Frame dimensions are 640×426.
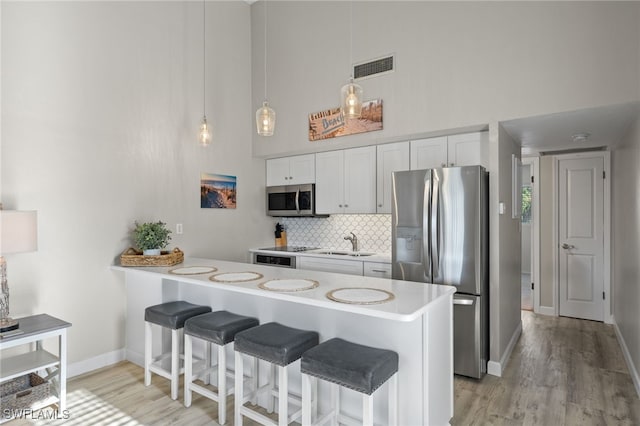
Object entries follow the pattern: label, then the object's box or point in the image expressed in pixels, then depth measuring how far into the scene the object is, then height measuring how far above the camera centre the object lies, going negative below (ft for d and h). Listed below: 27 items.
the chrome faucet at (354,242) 14.88 -1.23
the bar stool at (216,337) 7.84 -2.67
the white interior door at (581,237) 15.16 -1.11
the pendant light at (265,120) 8.96 +2.21
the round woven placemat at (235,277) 8.23 -1.51
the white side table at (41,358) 7.82 -3.32
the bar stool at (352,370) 5.76 -2.55
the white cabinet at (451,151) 11.18 +1.87
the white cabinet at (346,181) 13.41 +1.14
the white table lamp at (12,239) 7.64 -0.55
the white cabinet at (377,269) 12.30 -1.95
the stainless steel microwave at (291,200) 14.89 +0.46
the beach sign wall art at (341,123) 12.30 +3.10
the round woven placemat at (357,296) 6.30 -1.53
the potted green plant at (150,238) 10.79 -0.75
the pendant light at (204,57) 13.55 +5.67
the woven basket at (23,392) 7.97 -4.01
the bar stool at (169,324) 8.87 -2.72
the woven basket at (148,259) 10.47 -1.35
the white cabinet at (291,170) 15.01 +1.72
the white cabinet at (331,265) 12.92 -1.94
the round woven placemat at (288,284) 7.31 -1.51
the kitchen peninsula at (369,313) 6.41 -2.07
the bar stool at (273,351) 6.77 -2.59
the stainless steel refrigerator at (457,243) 9.89 -0.89
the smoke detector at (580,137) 11.71 +2.38
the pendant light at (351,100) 7.91 +2.36
